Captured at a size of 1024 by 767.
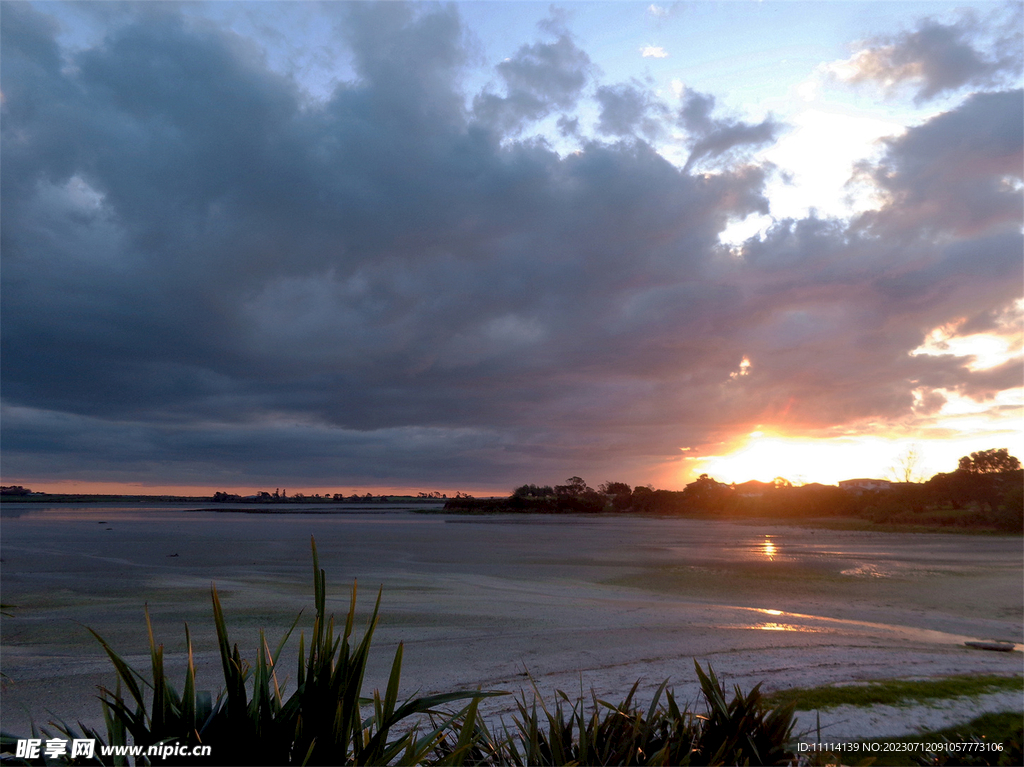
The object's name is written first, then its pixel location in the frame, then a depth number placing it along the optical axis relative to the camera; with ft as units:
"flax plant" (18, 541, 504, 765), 9.29
